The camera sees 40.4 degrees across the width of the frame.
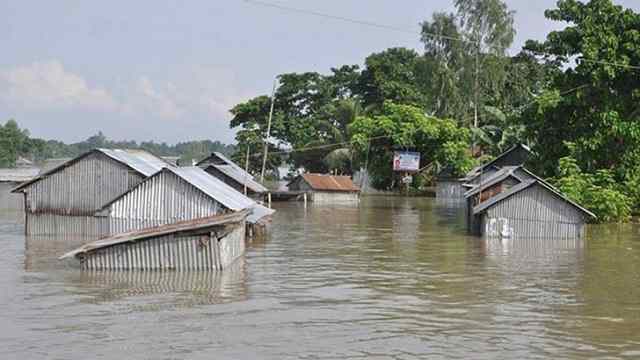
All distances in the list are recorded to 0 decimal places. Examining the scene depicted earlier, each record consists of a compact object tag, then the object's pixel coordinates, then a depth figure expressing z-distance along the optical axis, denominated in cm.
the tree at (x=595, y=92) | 3641
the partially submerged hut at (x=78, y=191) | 2928
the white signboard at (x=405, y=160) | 6738
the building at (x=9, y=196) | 5038
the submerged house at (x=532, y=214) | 2961
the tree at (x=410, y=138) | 6531
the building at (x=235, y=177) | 4338
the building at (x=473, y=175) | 4781
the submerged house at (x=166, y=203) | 2489
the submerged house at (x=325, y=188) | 6191
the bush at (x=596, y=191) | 3553
